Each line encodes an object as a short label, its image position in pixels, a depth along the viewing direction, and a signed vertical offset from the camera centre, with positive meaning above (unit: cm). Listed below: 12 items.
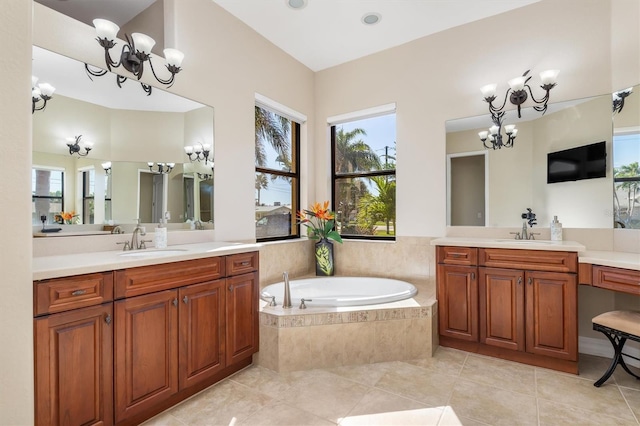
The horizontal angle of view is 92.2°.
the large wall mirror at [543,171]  243 +38
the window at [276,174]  336 +45
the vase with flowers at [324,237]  343 -27
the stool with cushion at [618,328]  191 -74
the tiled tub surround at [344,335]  231 -95
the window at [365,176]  359 +45
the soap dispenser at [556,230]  259 -15
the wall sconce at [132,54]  188 +107
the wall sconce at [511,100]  258 +100
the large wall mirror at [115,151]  182 +43
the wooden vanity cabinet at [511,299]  224 -68
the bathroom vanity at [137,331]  134 -63
